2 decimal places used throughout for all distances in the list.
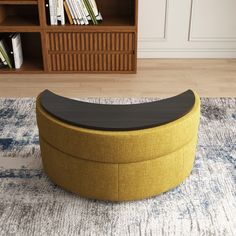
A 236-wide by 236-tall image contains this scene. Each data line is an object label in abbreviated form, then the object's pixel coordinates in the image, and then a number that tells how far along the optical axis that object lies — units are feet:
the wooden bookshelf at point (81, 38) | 11.34
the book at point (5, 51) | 11.71
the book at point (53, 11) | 11.09
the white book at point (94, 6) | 11.32
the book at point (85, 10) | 11.27
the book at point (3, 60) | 11.86
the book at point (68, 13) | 11.28
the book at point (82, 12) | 11.24
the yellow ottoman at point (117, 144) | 6.00
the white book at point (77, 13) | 11.22
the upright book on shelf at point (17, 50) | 11.71
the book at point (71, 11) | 11.23
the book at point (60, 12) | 11.16
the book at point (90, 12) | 11.29
